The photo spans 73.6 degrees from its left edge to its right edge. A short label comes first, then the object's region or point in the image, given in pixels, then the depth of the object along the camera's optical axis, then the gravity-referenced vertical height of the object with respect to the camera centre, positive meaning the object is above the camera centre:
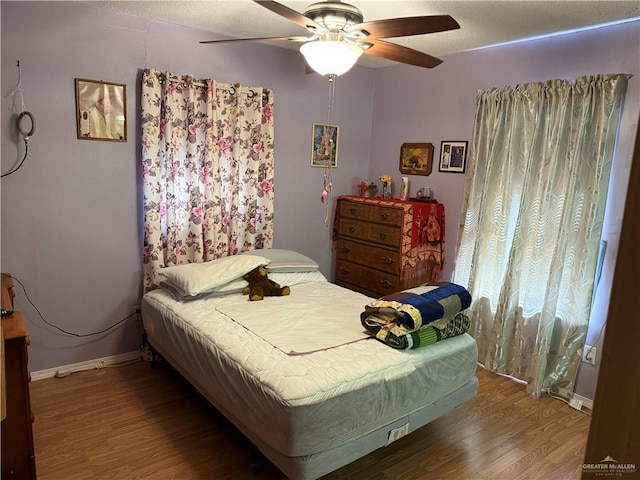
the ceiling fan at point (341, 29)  1.89 +0.67
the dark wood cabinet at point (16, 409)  1.77 -1.06
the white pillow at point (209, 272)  2.87 -0.74
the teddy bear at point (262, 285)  3.09 -0.84
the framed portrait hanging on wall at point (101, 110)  2.87 +0.34
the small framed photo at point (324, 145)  4.05 +0.26
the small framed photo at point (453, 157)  3.60 +0.18
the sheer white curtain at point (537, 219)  2.77 -0.26
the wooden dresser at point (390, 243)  3.62 -0.59
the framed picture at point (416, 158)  3.86 +0.17
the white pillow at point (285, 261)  3.35 -0.72
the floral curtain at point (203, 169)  3.13 -0.02
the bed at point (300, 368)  1.86 -0.96
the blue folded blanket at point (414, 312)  2.26 -0.73
